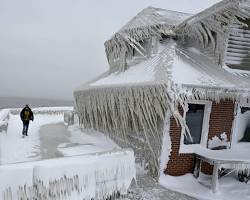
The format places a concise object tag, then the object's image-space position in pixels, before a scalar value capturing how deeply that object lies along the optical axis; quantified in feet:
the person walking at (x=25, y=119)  48.24
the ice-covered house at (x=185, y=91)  31.55
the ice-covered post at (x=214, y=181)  30.12
